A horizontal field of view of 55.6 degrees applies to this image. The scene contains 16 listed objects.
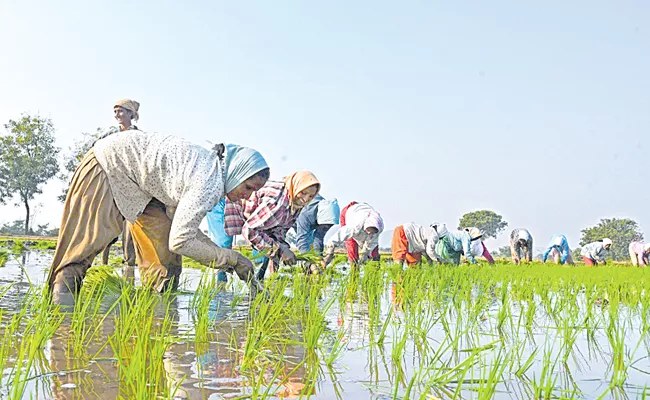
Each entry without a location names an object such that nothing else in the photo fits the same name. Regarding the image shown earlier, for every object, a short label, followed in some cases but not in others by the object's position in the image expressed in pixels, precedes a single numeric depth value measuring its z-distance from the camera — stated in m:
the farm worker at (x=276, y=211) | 4.62
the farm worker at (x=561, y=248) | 14.25
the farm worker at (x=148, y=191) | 3.06
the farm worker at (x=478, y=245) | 10.96
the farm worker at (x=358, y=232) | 6.36
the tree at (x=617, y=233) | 62.22
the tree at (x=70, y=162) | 25.96
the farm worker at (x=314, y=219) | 6.73
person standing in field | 5.75
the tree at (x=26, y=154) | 30.03
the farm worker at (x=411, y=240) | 8.70
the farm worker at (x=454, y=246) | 9.03
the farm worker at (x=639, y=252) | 15.33
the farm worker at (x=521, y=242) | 14.09
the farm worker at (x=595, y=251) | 14.20
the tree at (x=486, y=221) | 70.72
